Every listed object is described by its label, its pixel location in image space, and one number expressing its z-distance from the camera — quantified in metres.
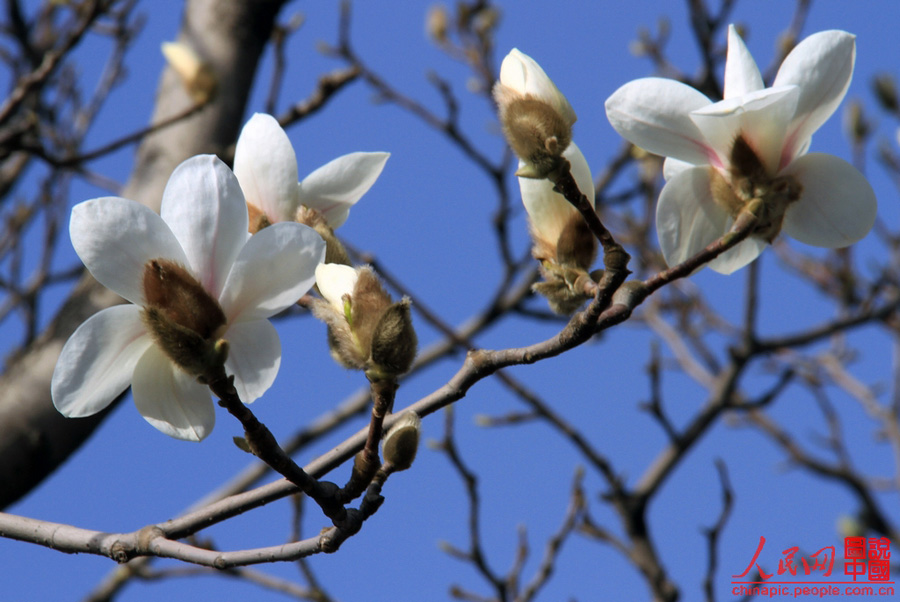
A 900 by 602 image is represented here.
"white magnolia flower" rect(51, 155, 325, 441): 2.27
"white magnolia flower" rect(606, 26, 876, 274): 2.29
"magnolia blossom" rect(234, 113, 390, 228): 2.38
